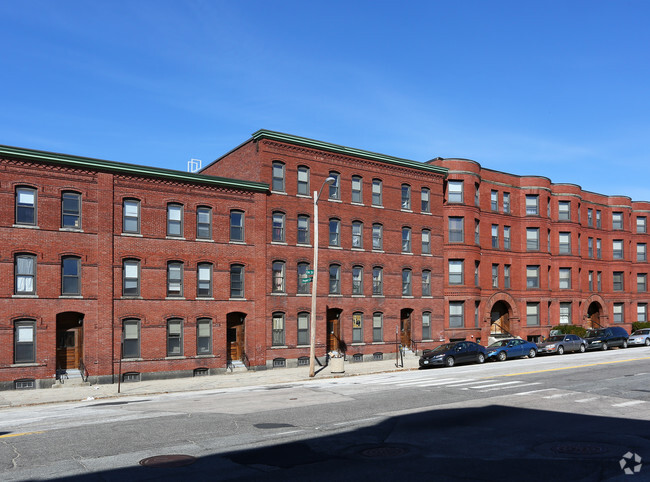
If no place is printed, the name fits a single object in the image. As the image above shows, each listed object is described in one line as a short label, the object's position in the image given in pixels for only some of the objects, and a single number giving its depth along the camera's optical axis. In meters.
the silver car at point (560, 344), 43.50
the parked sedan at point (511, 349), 38.90
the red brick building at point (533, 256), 46.47
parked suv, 47.12
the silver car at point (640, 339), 51.00
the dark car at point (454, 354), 35.28
